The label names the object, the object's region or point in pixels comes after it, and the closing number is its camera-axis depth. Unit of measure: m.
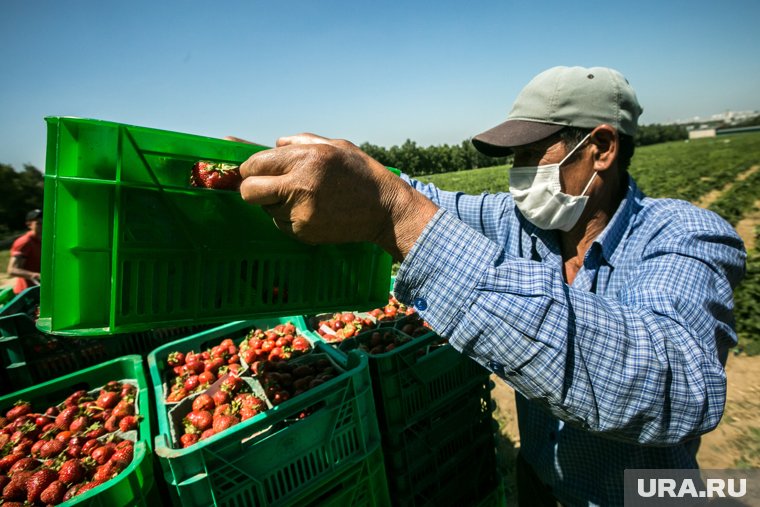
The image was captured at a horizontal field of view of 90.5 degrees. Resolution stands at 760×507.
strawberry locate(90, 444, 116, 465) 0.62
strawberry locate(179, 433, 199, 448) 0.62
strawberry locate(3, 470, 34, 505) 0.56
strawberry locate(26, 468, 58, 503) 0.56
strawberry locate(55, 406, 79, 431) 0.71
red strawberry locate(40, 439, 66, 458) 0.65
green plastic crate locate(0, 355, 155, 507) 0.46
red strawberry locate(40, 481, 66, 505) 0.56
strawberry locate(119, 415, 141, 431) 0.68
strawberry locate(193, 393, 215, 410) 0.70
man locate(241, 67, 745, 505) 0.34
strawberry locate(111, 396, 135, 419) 0.71
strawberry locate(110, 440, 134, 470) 0.60
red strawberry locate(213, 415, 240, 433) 0.64
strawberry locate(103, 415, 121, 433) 0.69
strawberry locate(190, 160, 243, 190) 0.46
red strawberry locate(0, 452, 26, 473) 0.63
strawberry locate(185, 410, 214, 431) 0.66
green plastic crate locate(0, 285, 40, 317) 0.93
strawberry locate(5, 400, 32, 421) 0.68
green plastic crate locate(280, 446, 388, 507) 0.58
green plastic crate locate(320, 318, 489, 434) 0.67
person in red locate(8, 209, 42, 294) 4.51
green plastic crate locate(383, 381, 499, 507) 0.70
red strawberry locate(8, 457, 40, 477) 0.61
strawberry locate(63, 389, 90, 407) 0.74
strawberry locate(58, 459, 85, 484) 0.59
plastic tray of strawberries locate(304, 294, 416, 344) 0.99
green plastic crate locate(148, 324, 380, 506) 0.47
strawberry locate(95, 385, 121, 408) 0.74
